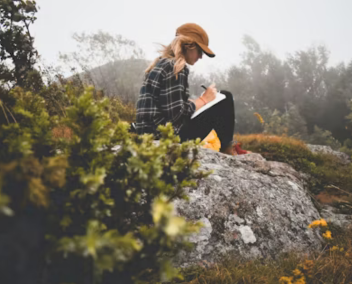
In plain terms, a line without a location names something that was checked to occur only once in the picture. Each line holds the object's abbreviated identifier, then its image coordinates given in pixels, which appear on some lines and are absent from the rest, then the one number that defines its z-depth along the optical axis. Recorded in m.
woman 2.82
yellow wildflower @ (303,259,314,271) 2.06
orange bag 3.80
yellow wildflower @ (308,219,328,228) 2.16
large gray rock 2.18
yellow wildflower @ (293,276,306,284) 1.88
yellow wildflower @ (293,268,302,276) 1.93
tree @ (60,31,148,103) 20.60
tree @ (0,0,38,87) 3.57
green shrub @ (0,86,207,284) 0.67
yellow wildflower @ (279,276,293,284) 1.86
